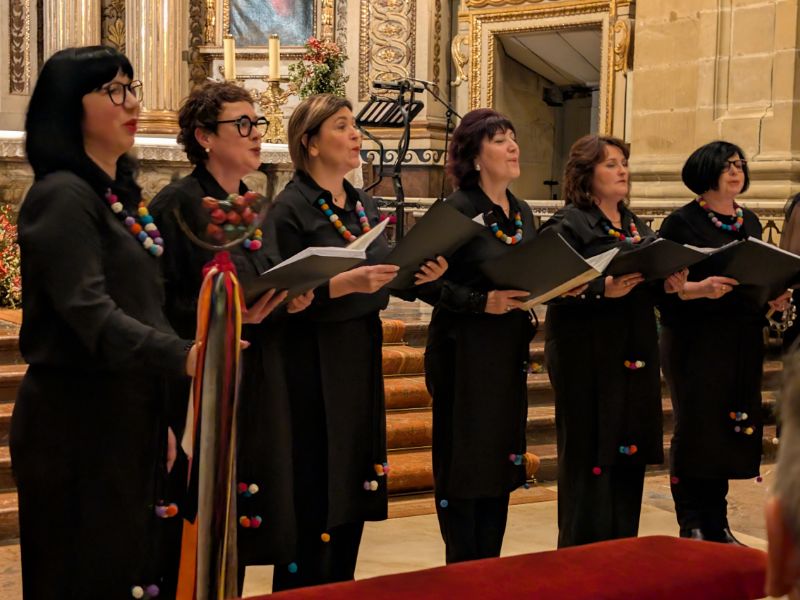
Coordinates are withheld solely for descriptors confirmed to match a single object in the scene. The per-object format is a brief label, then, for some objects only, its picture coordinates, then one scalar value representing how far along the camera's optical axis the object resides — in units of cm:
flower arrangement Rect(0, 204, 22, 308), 679
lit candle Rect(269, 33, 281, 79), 797
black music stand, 892
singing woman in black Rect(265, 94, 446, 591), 339
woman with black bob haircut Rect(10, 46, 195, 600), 243
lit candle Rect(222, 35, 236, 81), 764
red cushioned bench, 205
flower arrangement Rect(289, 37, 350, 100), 1123
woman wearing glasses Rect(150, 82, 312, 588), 310
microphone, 874
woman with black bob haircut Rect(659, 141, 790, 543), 440
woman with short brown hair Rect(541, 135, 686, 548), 403
